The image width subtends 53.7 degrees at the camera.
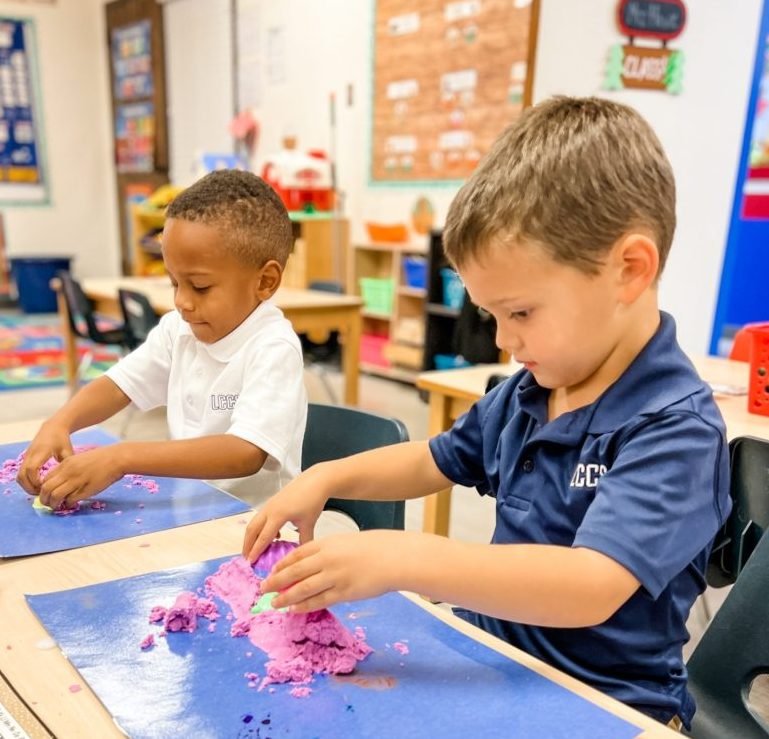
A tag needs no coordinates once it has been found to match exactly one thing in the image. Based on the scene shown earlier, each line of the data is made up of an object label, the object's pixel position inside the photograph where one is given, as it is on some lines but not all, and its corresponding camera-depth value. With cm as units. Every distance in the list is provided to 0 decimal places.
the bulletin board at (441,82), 424
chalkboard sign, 266
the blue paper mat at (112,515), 92
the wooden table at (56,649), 60
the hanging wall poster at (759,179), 510
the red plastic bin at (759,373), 161
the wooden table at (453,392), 189
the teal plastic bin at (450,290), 434
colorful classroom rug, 479
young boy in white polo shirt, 116
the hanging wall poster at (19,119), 754
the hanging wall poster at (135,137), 755
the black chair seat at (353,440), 123
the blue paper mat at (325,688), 59
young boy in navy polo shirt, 67
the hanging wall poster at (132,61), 742
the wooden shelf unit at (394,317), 488
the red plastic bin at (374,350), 524
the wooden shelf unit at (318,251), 523
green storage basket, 511
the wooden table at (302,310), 349
